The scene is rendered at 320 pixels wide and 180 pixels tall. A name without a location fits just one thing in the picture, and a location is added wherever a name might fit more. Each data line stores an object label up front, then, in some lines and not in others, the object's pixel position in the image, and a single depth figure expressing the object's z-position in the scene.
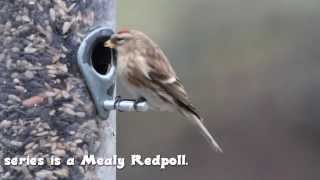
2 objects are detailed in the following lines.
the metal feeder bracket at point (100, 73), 4.25
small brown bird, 4.30
